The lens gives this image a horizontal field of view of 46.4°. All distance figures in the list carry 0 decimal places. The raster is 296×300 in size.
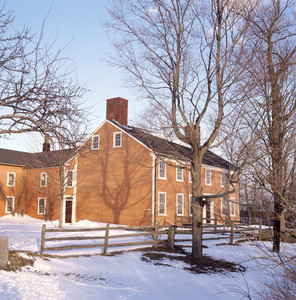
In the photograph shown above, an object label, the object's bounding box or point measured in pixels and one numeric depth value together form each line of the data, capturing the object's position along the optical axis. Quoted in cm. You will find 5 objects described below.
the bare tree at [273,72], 1084
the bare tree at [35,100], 919
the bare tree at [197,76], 1427
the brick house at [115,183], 2891
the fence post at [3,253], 948
